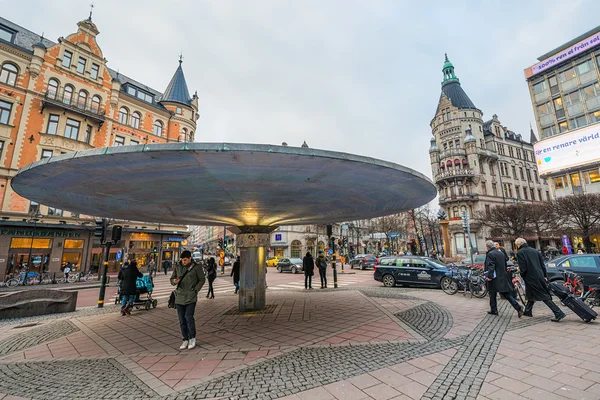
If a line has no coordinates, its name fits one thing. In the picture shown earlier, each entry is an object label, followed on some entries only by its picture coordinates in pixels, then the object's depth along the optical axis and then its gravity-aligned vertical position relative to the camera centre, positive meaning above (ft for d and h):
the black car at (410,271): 42.63 -3.23
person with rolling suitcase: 21.01 -2.07
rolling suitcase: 19.90 -4.23
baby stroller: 31.24 -4.32
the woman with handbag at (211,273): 38.83 -2.74
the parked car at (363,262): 98.58 -3.65
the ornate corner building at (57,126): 74.54 +40.38
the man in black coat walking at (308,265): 47.06 -2.19
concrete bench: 30.07 -5.30
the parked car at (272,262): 133.08 -4.48
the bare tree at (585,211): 79.10 +11.09
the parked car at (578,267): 29.40 -1.92
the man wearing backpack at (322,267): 47.83 -2.60
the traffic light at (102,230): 36.24 +3.20
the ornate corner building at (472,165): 162.91 +53.85
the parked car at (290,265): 94.12 -4.30
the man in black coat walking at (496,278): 22.91 -2.30
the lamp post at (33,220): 75.23 +9.45
